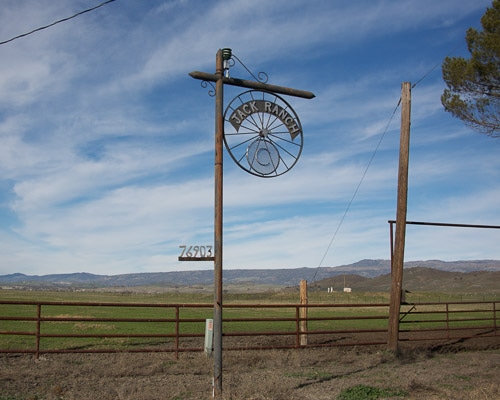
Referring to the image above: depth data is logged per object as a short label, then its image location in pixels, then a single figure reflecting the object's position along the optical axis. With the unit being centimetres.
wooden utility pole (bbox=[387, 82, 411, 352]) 1276
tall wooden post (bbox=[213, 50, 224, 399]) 779
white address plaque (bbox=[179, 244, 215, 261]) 748
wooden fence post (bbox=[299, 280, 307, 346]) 1336
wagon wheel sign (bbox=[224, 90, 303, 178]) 855
